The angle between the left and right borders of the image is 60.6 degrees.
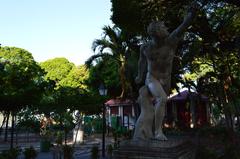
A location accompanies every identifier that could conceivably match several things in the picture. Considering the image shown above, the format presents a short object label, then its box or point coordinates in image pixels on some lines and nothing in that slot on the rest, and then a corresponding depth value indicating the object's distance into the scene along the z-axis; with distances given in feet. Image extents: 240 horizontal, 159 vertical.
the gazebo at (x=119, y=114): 72.04
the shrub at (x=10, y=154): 19.41
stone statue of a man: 13.78
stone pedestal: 12.64
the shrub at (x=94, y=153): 22.68
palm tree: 40.55
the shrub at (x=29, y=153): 22.89
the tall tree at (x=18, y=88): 37.01
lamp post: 30.75
